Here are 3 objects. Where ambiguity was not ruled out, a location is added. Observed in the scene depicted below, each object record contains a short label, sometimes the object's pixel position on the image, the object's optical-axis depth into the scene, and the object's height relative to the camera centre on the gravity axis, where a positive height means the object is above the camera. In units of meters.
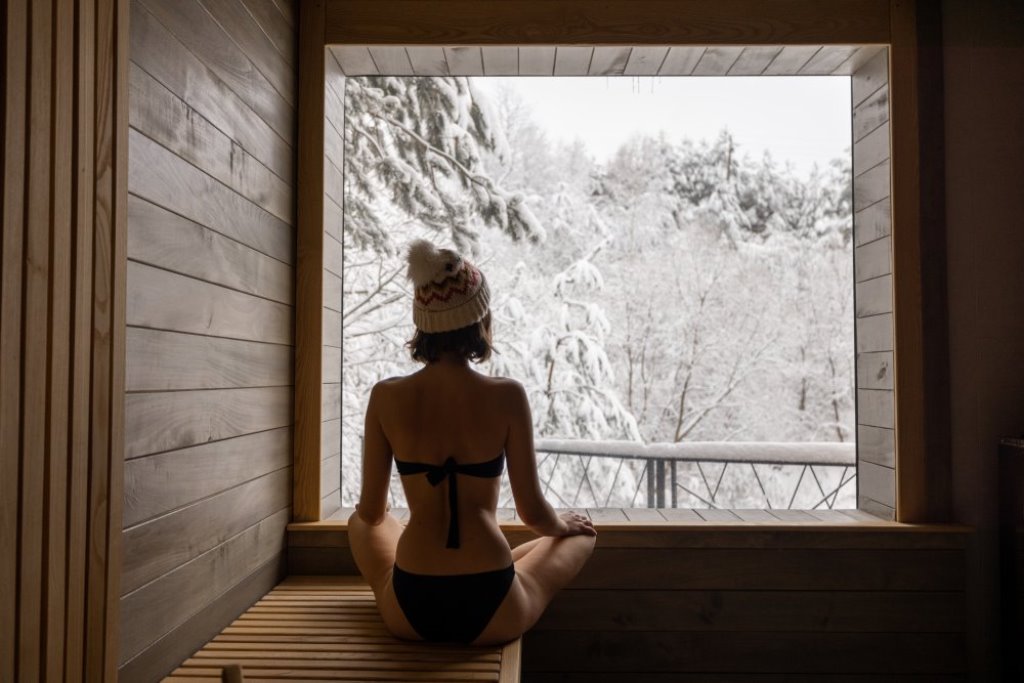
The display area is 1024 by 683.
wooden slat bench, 1.59 -0.68
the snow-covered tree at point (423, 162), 4.86 +1.41
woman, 1.74 -0.24
